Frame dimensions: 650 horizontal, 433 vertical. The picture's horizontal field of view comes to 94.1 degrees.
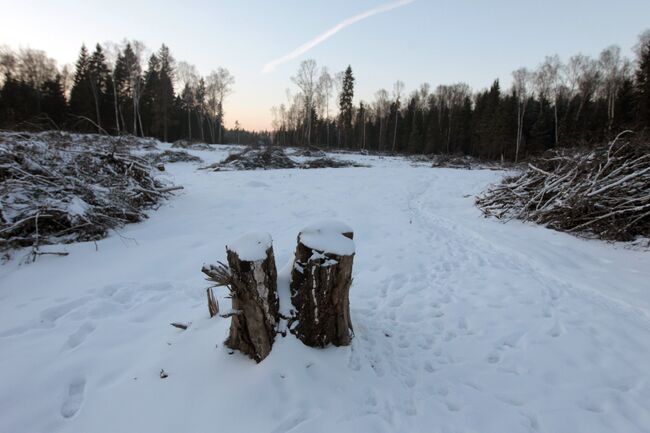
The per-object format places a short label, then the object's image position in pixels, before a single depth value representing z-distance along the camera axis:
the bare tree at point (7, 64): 36.81
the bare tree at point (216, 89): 50.03
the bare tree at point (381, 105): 61.82
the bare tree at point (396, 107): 52.60
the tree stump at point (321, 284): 2.33
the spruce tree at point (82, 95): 36.22
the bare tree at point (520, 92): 37.16
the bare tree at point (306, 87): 47.52
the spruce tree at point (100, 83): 37.19
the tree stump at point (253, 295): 2.19
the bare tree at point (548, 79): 39.16
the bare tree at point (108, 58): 37.62
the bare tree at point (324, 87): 51.92
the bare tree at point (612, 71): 34.06
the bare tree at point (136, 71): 36.09
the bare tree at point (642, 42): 30.52
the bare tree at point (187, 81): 47.59
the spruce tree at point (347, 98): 56.12
